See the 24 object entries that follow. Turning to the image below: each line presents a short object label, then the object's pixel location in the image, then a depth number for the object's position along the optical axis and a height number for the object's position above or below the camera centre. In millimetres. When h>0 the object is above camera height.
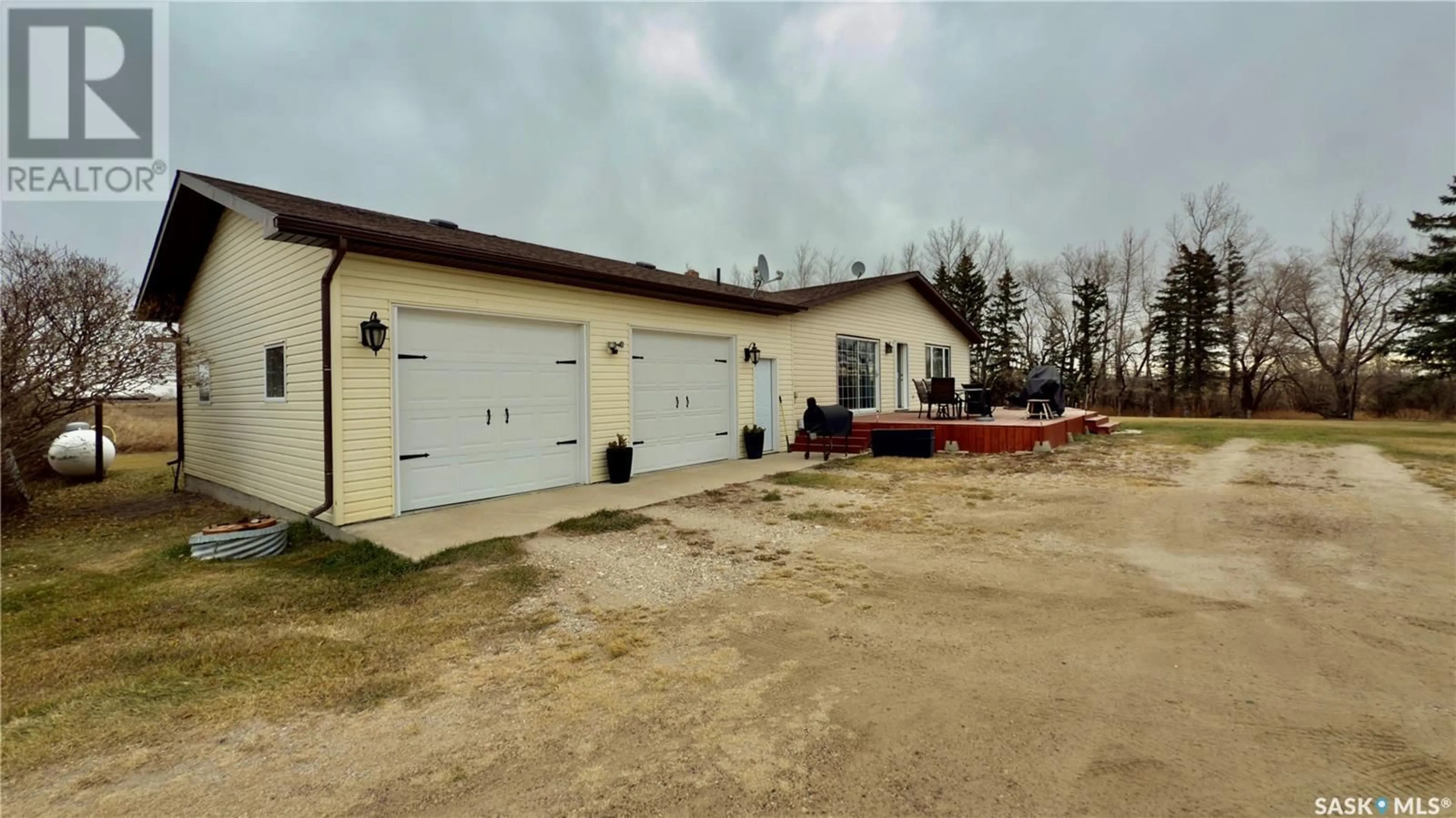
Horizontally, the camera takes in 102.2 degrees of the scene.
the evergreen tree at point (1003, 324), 31312 +4401
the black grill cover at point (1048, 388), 13750 +425
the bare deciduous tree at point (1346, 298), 25734 +4710
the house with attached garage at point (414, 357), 6117 +746
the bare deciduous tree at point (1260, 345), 27812 +2789
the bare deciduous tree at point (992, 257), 32094 +8195
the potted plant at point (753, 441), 11000 -589
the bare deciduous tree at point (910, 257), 32875 +8503
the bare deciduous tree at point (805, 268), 34812 +8341
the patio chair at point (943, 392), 12367 +324
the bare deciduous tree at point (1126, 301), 30609 +5518
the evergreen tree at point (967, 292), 30891 +6069
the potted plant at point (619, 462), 8391 -724
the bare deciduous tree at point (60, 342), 6977 +958
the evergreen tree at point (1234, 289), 28984 +5685
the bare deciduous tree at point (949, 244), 32094 +8996
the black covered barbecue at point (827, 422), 11000 -239
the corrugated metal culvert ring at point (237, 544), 5328 -1172
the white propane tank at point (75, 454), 10352 -634
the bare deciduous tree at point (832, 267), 34469 +8349
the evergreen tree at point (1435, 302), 21203 +3689
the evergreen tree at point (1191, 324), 29094 +3986
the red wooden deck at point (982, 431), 11398 -498
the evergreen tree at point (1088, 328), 30953 +4130
